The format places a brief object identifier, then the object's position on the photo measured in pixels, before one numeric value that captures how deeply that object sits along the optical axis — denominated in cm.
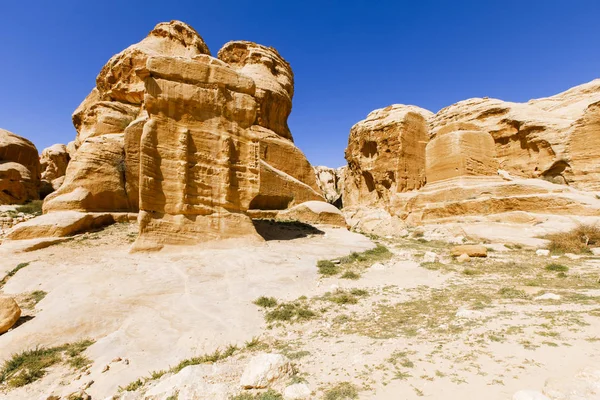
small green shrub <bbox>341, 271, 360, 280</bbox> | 785
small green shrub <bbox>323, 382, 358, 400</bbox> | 266
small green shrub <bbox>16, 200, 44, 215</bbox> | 1709
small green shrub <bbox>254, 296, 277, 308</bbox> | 615
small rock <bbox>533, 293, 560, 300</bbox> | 525
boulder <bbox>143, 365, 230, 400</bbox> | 289
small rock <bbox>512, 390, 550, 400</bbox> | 223
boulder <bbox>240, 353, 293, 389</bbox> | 293
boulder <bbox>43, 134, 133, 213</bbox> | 1327
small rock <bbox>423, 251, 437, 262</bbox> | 974
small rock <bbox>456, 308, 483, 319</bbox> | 446
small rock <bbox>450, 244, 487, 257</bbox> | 1014
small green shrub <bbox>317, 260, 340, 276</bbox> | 850
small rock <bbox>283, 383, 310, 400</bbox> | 273
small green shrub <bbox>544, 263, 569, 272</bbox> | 803
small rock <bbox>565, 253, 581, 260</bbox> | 977
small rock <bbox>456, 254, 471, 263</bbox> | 966
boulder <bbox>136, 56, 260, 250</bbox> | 1042
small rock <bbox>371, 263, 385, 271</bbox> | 872
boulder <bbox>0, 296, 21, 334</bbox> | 523
